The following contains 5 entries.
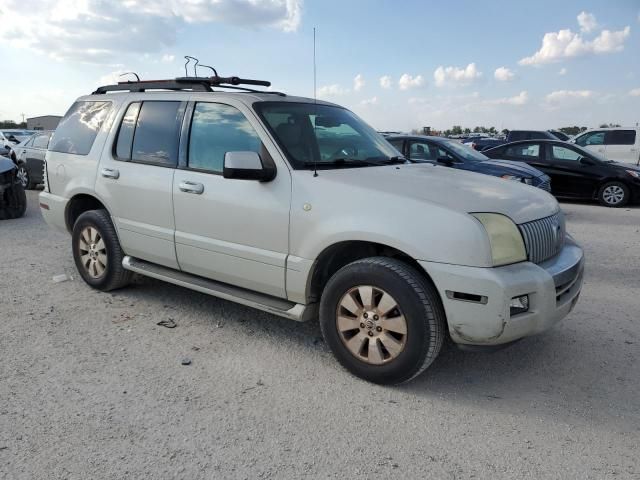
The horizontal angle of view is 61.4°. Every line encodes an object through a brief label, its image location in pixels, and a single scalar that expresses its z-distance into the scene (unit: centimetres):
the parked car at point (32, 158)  1214
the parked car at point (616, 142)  1577
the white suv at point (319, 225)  313
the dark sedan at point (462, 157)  949
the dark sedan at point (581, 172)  1169
